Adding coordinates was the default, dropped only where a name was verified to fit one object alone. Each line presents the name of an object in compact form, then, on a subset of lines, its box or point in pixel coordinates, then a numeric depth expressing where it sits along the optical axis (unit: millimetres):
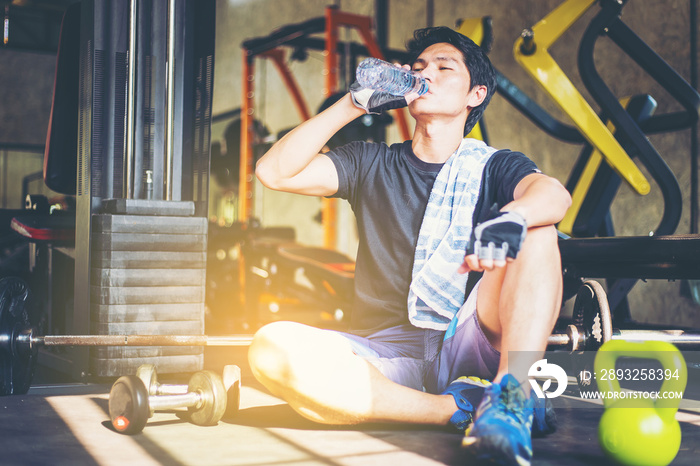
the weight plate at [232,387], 1785
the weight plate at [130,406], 1557
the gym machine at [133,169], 2338
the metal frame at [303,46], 5383
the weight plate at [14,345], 2023
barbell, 1924
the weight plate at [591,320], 1998
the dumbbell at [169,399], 1564
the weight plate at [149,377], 1675
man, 1430
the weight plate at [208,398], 1687
